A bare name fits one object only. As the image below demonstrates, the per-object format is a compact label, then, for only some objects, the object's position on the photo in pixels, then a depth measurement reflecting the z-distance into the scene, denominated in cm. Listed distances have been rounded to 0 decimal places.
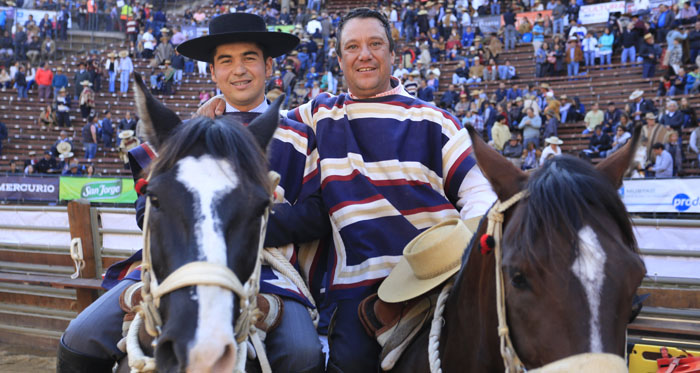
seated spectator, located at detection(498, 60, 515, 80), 2167
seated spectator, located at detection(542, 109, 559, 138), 1694
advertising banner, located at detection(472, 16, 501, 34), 2611
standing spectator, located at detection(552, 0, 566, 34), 2322
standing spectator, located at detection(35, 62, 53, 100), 2668
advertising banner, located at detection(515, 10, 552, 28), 2475
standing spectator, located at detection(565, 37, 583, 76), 2086
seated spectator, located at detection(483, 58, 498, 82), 2189
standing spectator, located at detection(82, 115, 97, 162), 2255
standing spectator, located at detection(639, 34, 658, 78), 1888
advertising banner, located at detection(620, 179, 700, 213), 1027
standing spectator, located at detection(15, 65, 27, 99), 2711
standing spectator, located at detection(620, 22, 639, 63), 2014
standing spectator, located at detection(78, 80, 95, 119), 2503
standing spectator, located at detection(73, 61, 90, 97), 2627
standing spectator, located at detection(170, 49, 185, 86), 2670
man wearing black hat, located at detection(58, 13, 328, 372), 290
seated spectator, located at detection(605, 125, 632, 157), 1417
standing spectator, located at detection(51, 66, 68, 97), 2644
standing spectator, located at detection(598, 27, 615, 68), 2081
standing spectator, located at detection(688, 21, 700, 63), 1772
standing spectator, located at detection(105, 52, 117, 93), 2722
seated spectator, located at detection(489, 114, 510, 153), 1661
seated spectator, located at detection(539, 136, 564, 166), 1416
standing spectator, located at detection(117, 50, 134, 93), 2677
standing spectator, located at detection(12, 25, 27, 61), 3031
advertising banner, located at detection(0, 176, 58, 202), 1762
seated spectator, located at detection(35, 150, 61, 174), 2091
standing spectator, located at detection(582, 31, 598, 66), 2102
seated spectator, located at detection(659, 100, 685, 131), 1477
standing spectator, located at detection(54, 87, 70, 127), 2520
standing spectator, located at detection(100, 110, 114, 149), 2288
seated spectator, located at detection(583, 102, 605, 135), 1689
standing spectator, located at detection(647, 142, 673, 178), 1312
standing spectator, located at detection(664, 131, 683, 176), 1377
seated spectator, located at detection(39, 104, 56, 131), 2525
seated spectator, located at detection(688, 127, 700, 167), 1419
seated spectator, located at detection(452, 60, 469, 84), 2219
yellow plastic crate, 386
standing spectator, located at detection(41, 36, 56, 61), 3102
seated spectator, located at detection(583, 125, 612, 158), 1495
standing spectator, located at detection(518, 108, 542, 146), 1659
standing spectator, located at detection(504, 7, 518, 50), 2405
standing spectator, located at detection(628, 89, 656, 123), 1569
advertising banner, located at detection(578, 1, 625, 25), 2305
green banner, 1619
